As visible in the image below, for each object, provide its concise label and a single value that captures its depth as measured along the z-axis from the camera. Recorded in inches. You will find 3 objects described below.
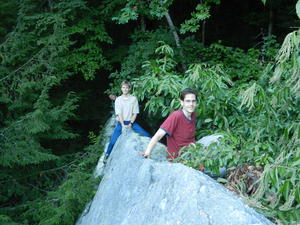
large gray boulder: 75.7
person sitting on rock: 236.5
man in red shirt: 145.5
